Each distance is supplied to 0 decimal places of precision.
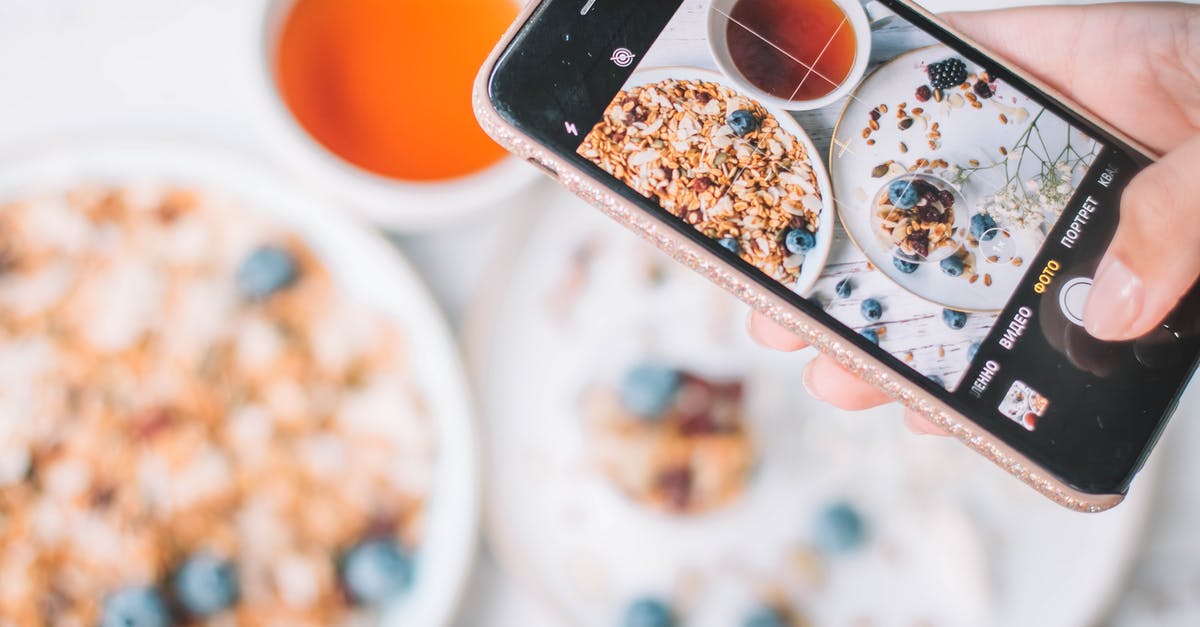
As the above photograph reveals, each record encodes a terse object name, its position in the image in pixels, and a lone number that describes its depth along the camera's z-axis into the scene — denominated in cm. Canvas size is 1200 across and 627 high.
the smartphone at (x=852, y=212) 46
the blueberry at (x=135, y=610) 51
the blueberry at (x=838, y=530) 54
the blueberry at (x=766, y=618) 54
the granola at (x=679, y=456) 54
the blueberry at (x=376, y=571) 52
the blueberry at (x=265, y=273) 53
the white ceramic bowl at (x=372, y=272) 53
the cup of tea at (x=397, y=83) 54
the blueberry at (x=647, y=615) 53
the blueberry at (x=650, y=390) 54
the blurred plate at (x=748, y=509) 54
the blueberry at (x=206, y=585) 52
